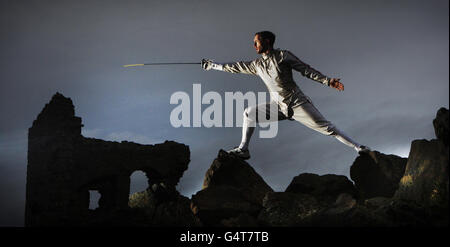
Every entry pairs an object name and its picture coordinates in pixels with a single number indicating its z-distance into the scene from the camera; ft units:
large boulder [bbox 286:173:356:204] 24.75
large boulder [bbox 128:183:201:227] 37.68
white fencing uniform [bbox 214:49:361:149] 23.12
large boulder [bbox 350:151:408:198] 23.63
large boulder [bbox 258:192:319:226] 21.13
